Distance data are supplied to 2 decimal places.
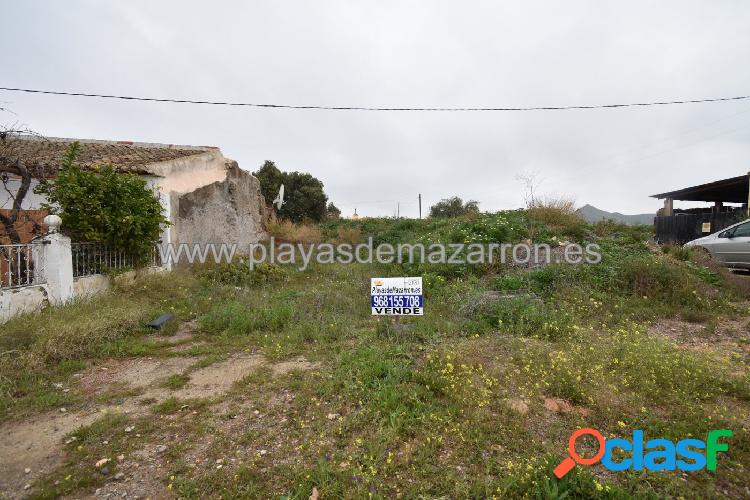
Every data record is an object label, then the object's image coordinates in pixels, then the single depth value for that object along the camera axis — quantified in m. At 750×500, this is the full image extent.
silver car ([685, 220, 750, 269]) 7.18
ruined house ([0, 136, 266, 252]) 7.22
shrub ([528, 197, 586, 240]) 9.23
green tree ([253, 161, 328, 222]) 24.42
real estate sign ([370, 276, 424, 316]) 4.54
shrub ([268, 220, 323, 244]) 12.70
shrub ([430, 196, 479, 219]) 31.88
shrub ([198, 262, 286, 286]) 7.91
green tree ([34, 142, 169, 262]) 5.74
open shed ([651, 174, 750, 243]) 11.42
